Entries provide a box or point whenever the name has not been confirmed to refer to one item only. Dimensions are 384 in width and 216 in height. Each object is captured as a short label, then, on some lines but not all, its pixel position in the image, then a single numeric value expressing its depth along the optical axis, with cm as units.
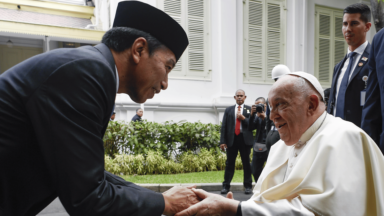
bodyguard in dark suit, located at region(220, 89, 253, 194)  710
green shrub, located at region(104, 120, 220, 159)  934
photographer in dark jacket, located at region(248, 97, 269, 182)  641
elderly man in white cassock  191
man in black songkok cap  128
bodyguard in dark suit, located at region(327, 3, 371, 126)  349
